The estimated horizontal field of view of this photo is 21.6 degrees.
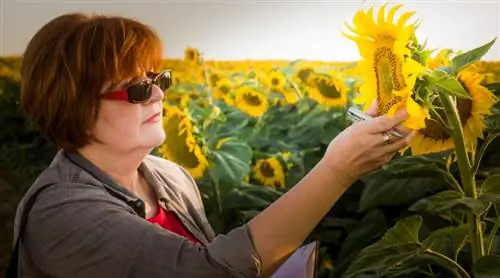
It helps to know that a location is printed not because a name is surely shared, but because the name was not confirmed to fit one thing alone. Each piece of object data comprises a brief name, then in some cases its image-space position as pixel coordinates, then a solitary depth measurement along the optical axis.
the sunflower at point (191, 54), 2.96
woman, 1.86
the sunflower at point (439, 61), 1.95
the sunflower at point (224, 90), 2.94
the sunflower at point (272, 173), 2.88
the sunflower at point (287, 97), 2.92
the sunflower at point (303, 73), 2.91
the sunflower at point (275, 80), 2.91
